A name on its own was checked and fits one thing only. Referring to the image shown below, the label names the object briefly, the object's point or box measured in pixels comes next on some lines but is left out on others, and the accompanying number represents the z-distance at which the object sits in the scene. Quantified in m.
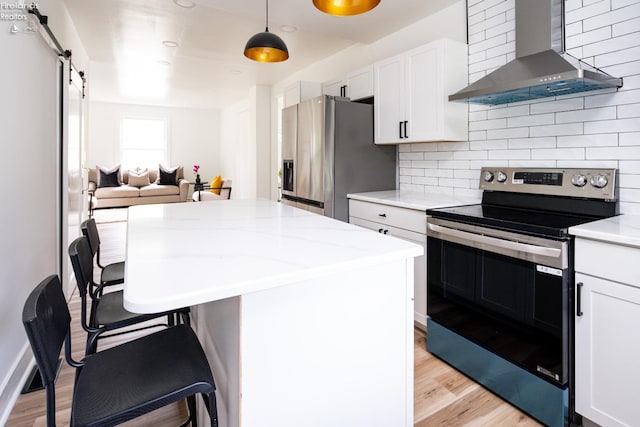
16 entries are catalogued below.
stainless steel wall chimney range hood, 1.79
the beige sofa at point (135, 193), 8.27
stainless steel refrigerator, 3.15
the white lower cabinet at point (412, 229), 2.42
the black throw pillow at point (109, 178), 8.48
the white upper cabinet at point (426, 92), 2.60
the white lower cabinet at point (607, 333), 1.38
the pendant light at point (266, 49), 2.40
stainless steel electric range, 1.57
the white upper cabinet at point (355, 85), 3.29
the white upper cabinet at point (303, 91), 4.13
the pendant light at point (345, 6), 1.64
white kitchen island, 0.94
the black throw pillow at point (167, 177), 9.20
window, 9.33
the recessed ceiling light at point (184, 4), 3.07
